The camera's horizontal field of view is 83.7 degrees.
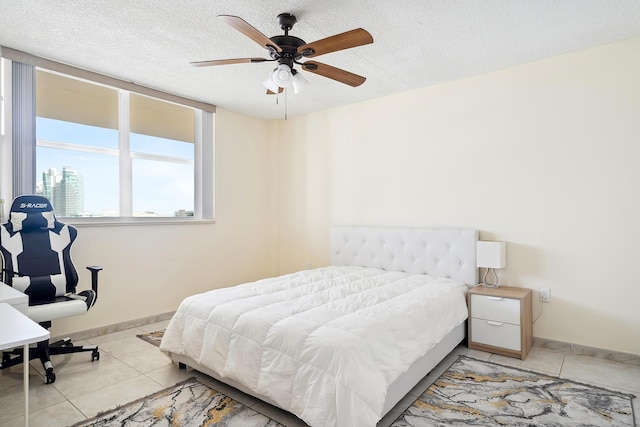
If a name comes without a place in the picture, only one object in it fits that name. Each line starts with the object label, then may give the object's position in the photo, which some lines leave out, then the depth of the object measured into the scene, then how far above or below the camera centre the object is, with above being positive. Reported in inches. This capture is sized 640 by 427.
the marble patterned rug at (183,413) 82.2 -49.4
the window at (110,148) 130.4 +25.2
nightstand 117.7 -38.3
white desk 57.7 -21.4
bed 71.9 -30.6
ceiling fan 82.7 +39.8
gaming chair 109.0 -19.1
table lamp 128.2 -16.8
